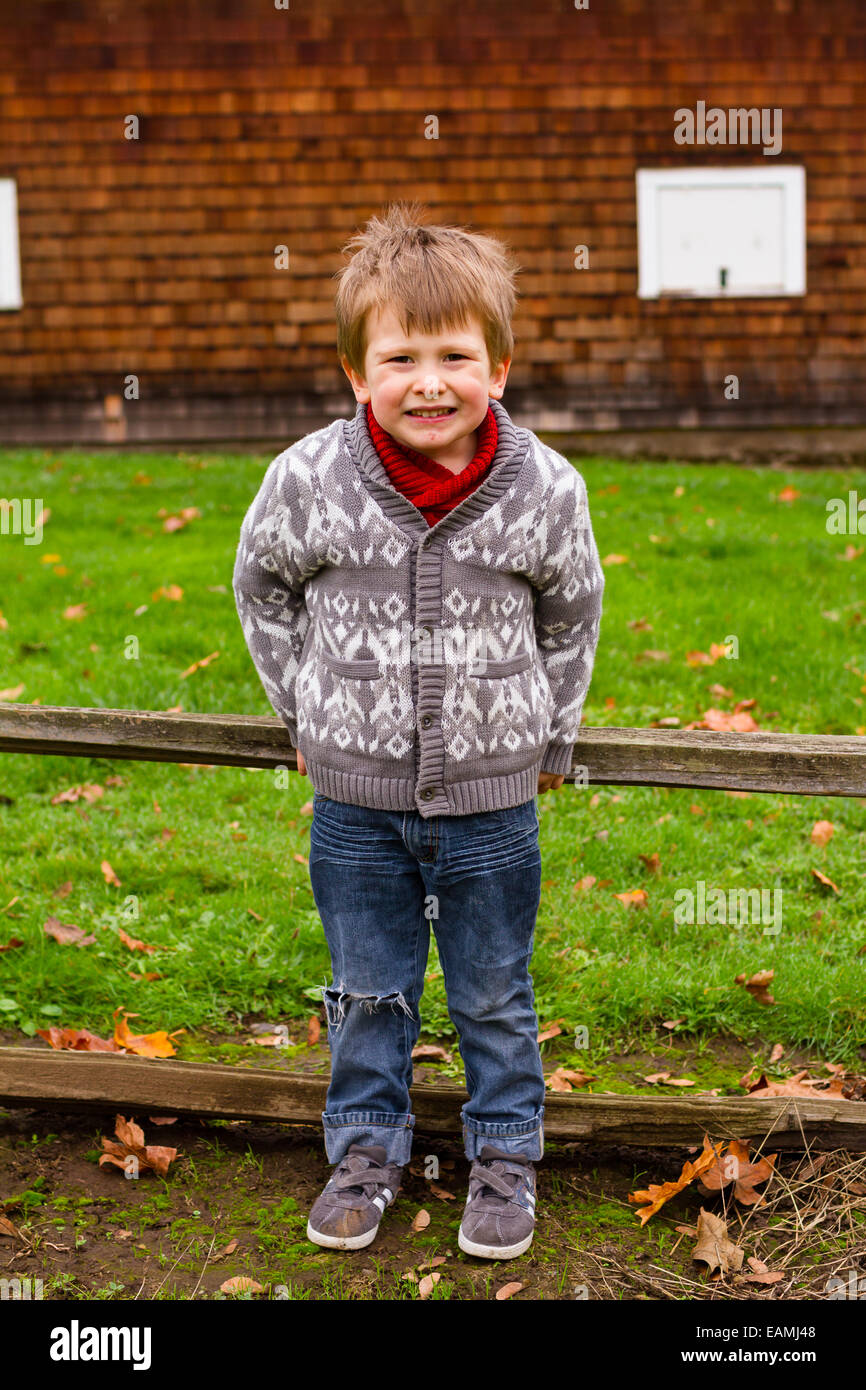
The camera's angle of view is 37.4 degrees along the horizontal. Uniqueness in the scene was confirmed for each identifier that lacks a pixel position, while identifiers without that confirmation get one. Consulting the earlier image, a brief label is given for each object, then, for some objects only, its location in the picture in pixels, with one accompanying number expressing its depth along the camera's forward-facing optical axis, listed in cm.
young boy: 237
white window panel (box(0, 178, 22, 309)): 1124
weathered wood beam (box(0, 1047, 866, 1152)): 277
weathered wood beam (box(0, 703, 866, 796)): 272
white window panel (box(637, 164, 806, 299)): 1129
